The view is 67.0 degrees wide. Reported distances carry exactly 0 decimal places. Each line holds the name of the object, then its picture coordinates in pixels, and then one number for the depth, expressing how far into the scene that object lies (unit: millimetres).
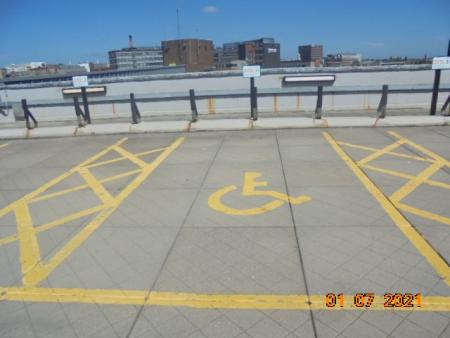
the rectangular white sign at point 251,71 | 10795
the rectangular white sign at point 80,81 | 11773
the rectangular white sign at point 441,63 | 10102
